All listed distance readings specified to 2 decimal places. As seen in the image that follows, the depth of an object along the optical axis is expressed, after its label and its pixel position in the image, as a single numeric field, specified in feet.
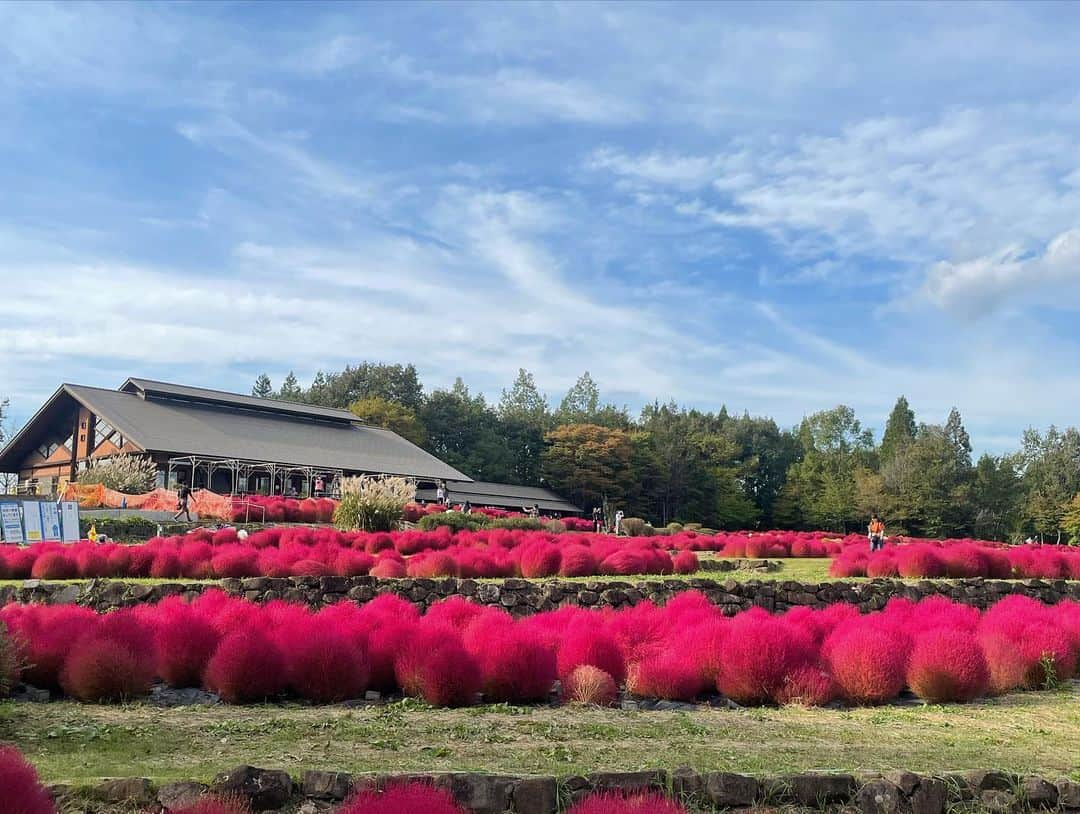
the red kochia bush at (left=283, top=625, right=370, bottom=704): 31.89
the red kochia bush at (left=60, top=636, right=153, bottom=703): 30.78
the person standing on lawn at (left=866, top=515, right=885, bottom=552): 88.94
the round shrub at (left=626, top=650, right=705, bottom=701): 34.17
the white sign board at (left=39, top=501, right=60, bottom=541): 71.72
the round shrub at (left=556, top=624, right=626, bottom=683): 34.73
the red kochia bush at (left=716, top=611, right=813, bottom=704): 34.04
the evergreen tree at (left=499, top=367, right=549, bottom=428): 321.32
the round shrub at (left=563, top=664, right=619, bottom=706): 32.53
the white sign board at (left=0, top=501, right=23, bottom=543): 68.95
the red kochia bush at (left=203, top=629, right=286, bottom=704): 31.19
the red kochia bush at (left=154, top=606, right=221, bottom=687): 33.71
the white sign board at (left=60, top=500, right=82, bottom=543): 72.84
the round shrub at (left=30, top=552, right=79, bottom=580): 56.03
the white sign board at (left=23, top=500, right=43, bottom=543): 70.23
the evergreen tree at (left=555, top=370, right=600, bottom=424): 313.12
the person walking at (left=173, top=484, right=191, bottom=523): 88.99
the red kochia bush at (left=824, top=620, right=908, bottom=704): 34.37
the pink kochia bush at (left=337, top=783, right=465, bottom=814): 15.53
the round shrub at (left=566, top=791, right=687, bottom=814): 16.20
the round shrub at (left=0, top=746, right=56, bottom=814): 15.37
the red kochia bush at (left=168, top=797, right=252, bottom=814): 15.84
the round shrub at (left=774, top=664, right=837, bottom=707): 33.73
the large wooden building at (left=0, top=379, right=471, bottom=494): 146.92
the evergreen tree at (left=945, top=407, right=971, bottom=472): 278.67
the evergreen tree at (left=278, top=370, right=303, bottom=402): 298.27
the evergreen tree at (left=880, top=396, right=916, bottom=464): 285.80
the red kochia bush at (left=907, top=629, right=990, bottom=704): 34.78
